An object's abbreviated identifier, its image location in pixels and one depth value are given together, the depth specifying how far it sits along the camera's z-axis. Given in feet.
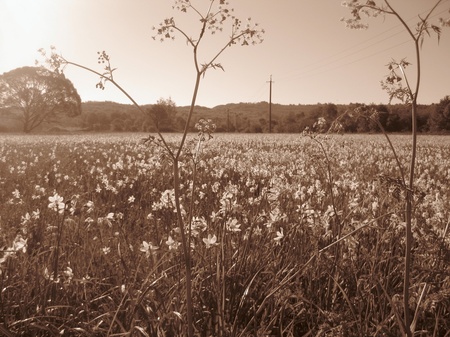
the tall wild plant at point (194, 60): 5.85
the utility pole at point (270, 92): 240.36
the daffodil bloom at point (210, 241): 9.14
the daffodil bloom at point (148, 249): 8.68
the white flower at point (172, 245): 8.91
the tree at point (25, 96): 207.62
